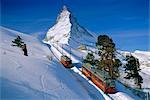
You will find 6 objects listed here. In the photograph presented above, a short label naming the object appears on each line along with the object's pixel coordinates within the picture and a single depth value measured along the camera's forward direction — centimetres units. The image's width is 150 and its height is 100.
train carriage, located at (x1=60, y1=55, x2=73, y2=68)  6236
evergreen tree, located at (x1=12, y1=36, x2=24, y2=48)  5832
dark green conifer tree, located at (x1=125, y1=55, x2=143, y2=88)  5900
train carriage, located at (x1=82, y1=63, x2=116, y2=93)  4241
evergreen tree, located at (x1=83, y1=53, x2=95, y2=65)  7028
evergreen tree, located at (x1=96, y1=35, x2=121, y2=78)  5678
